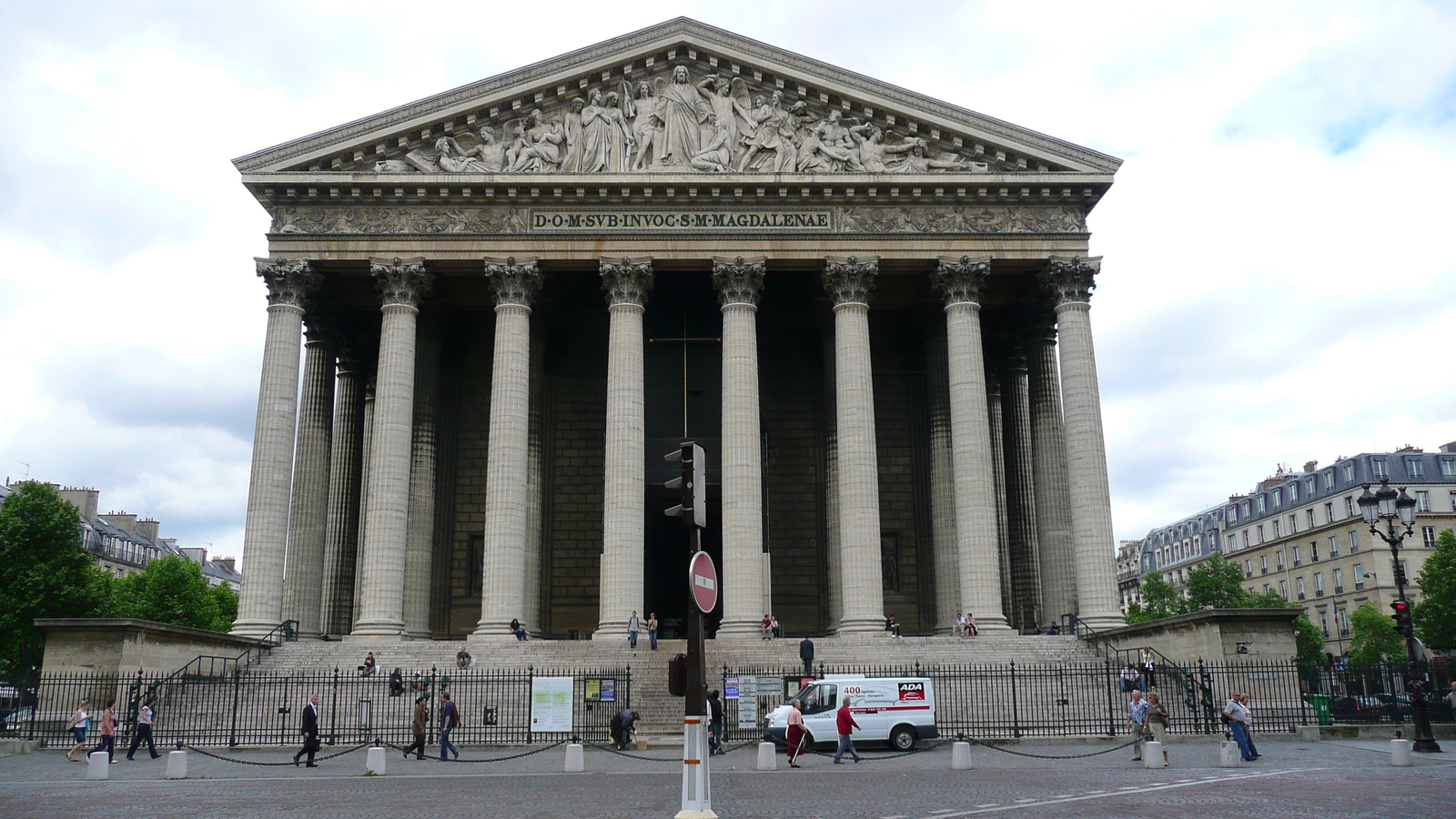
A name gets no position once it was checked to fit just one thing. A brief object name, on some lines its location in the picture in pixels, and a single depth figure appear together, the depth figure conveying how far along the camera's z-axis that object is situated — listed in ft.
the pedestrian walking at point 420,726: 73.46
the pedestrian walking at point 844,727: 69.97
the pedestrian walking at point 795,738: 68.93
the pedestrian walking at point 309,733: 68.64
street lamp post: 70.74
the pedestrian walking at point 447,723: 73.82
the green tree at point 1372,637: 206.39
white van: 77.77
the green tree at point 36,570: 165.27
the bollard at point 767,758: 64.39
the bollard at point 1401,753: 61.16
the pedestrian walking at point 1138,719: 68.74
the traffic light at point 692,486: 37.58
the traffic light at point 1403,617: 73.97
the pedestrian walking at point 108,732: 71.61
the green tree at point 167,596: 216.13
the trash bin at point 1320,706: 84.28
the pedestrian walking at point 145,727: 74.95
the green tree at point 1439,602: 186.70
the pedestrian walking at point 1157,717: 67.97
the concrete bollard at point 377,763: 64.18
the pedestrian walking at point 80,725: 73.97
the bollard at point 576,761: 64.54
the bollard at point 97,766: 62.34
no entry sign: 35.42
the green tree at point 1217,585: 231.30
